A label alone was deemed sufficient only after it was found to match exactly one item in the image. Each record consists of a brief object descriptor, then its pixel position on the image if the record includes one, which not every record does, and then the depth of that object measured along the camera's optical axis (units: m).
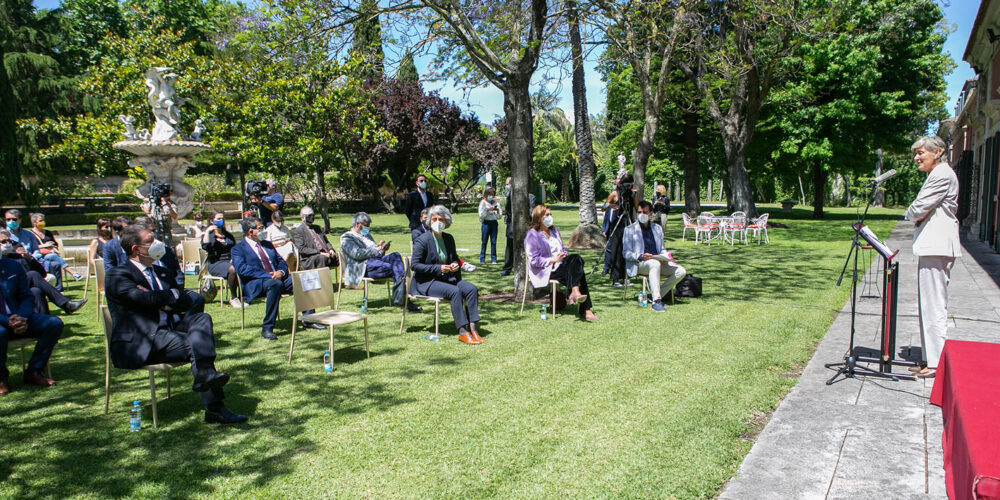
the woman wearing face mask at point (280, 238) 8.93
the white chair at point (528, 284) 7.97
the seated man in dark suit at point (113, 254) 6.73
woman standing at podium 5.05
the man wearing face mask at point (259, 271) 7.20
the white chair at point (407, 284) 7.01
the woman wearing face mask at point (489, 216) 12.57
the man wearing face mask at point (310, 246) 9.20
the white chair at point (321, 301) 5.95
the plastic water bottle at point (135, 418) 4.43
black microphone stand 5.25
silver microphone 4.98
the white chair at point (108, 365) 4.47
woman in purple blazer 7.89
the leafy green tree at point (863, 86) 25.41
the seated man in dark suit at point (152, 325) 4.46
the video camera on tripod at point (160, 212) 9.31
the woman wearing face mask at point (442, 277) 6.94
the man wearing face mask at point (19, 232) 8.64
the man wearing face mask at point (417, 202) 10.60
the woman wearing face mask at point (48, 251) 9.98
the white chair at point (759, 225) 17.99
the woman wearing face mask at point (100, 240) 9.20
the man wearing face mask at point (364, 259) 8.39
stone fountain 13.99
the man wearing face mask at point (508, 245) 11.51
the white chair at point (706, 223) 18.23
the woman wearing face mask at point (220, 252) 8.82
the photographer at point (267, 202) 9.30
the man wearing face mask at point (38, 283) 6.11
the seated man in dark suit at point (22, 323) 5.12
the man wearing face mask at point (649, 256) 8.58
